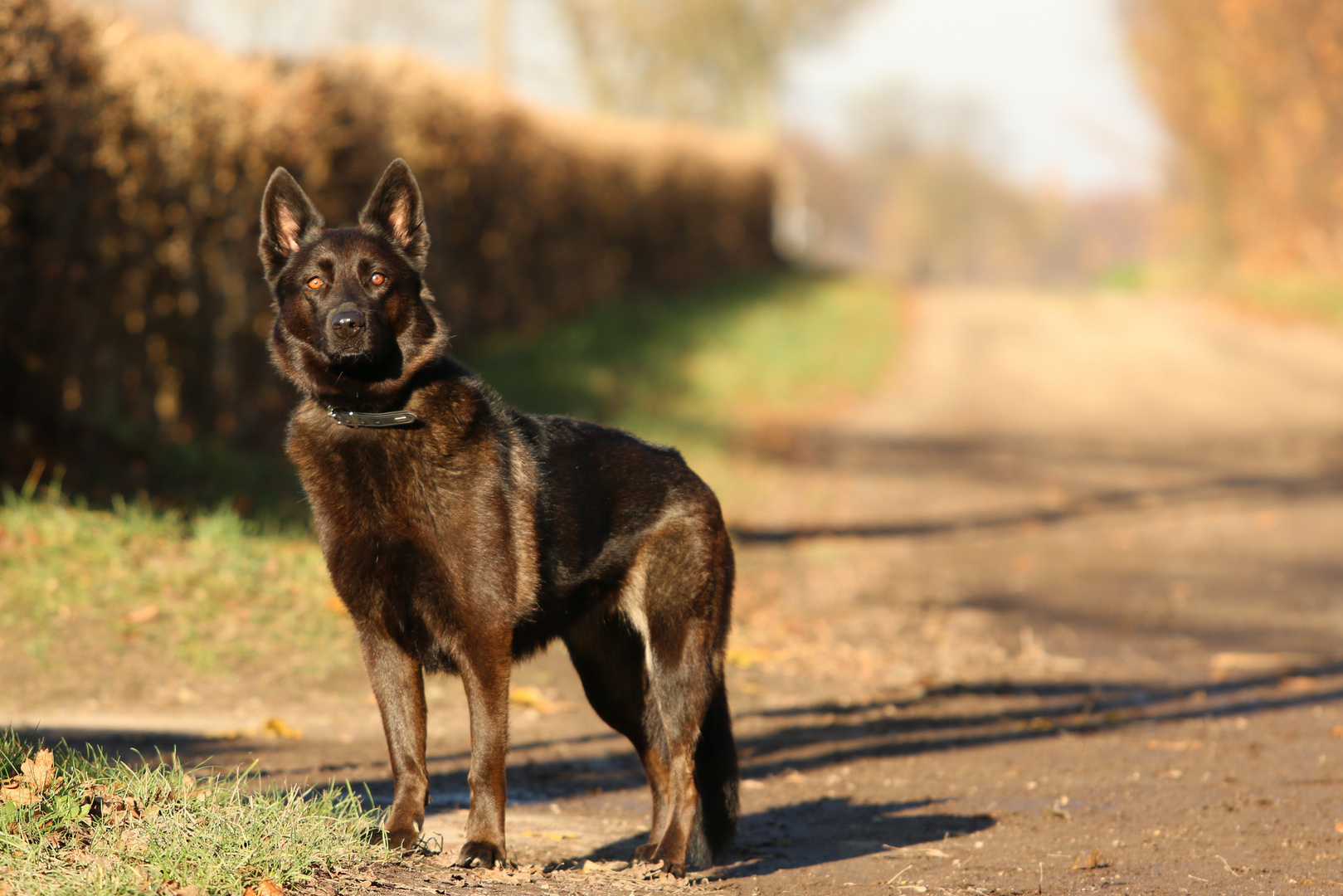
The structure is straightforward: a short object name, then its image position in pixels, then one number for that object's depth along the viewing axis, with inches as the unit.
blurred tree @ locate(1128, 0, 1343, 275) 2090.3
